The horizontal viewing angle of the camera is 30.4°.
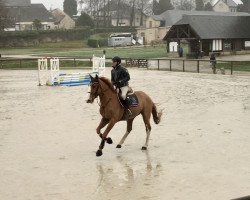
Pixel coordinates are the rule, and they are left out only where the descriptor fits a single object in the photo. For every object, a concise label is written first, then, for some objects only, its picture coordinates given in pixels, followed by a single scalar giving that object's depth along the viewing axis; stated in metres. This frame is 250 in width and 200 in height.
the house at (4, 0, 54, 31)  111.53
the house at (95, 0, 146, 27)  125.88
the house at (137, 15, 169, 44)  94.25
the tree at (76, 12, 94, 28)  100.62
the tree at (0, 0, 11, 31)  68.94
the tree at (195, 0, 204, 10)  148.57
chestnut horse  11.05
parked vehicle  85.25
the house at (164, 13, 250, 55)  56.12
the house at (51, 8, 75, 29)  114.07
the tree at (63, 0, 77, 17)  129.50
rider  11.50
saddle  11.60
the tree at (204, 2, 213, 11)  144.88
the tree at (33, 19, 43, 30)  97.69
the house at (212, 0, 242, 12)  145.50
